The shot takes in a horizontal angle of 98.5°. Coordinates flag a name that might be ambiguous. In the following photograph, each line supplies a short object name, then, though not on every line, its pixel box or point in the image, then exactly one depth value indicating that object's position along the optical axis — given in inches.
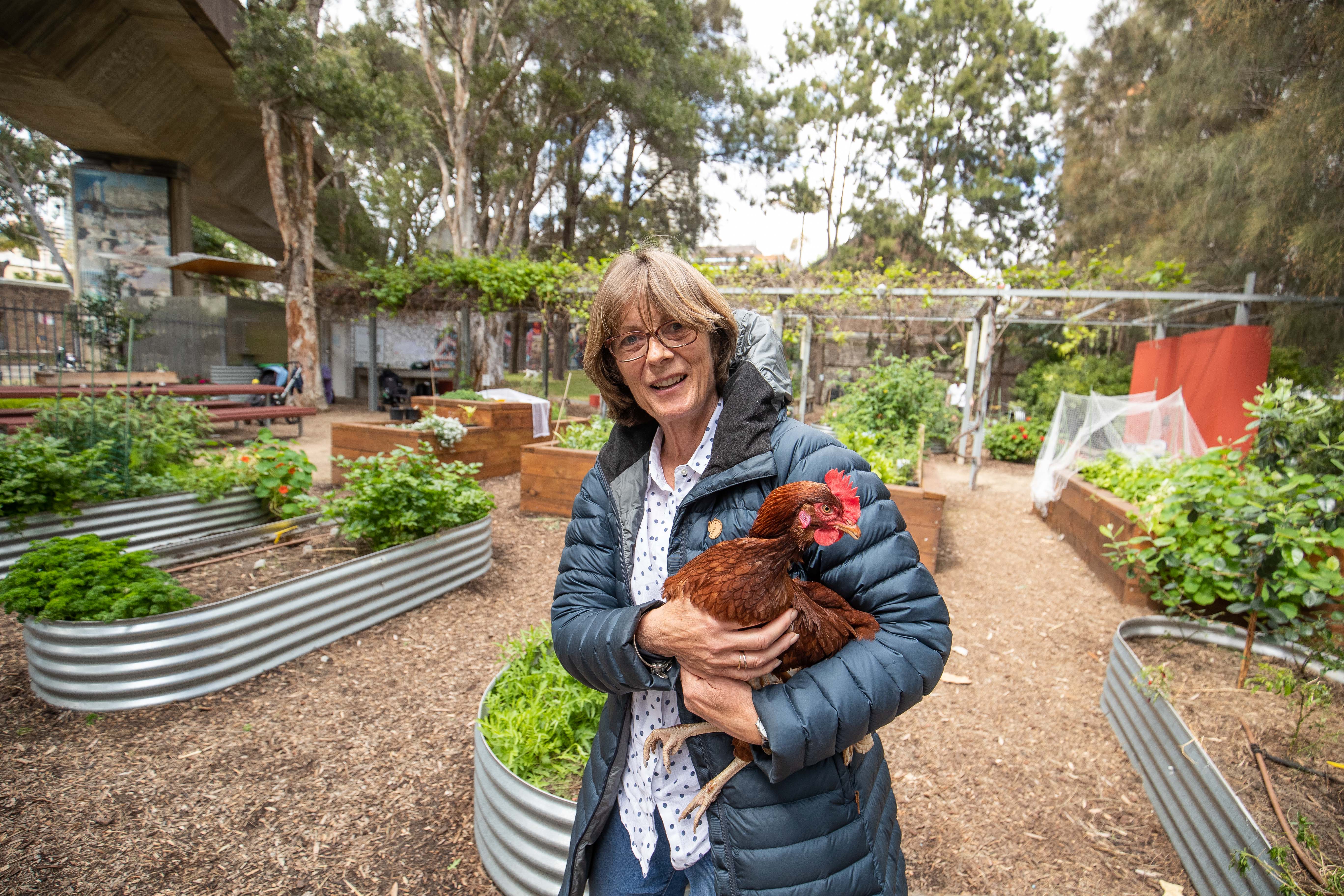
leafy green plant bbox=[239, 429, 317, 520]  180.1
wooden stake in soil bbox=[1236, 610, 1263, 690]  103.3
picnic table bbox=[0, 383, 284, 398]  255.3
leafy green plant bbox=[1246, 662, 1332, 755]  85.7
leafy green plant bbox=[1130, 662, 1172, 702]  96.5
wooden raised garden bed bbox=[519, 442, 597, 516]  230.4
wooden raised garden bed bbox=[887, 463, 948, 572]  188.1
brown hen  38.2
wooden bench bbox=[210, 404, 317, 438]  348.5
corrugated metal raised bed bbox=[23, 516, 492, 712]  102.0
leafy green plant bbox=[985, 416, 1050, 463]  438.9
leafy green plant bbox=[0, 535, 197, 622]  100.6
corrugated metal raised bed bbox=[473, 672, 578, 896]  69.0
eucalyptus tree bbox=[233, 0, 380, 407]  408.5
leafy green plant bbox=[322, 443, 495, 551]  147.6
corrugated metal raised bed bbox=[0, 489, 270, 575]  144.6
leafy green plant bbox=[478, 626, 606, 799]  78.5
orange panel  270.5
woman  37.6
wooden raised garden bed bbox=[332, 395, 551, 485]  259.3
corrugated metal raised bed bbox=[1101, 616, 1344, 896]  69.1
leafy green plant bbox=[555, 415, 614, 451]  245.9
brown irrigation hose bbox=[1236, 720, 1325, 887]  60.6
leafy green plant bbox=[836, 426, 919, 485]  213.9
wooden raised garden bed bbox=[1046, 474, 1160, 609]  169.5
